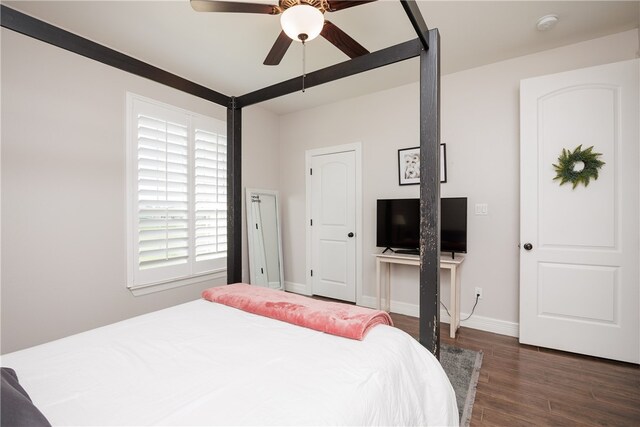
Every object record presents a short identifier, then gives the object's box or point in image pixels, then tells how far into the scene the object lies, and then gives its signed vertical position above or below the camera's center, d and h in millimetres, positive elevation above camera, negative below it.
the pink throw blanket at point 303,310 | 1267 -486
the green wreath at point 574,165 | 2418 +383
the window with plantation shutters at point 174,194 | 2800 +194
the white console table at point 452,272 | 2801 -623
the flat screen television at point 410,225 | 2945 -143
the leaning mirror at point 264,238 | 4027 -384
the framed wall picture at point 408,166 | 3363 +535
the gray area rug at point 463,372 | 1844 -1223
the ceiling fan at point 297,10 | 1601 +1148
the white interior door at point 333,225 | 3895 -184
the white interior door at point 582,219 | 2320 -67
